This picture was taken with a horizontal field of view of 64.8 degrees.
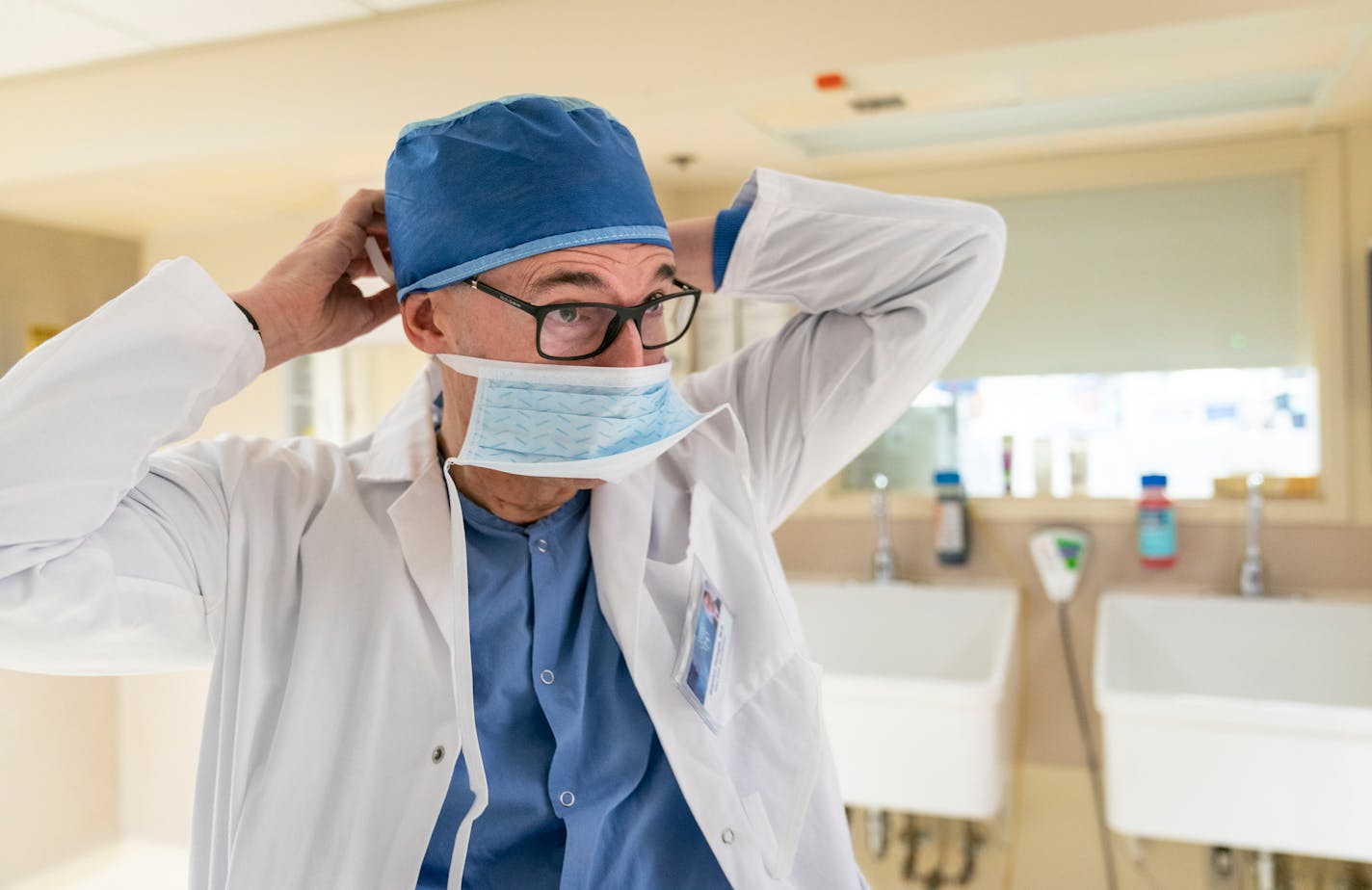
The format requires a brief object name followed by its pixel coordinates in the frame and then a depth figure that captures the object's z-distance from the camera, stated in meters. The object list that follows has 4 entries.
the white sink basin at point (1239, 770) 1.56
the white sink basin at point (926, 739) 1.77
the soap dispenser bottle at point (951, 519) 2.26
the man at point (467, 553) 0.92
